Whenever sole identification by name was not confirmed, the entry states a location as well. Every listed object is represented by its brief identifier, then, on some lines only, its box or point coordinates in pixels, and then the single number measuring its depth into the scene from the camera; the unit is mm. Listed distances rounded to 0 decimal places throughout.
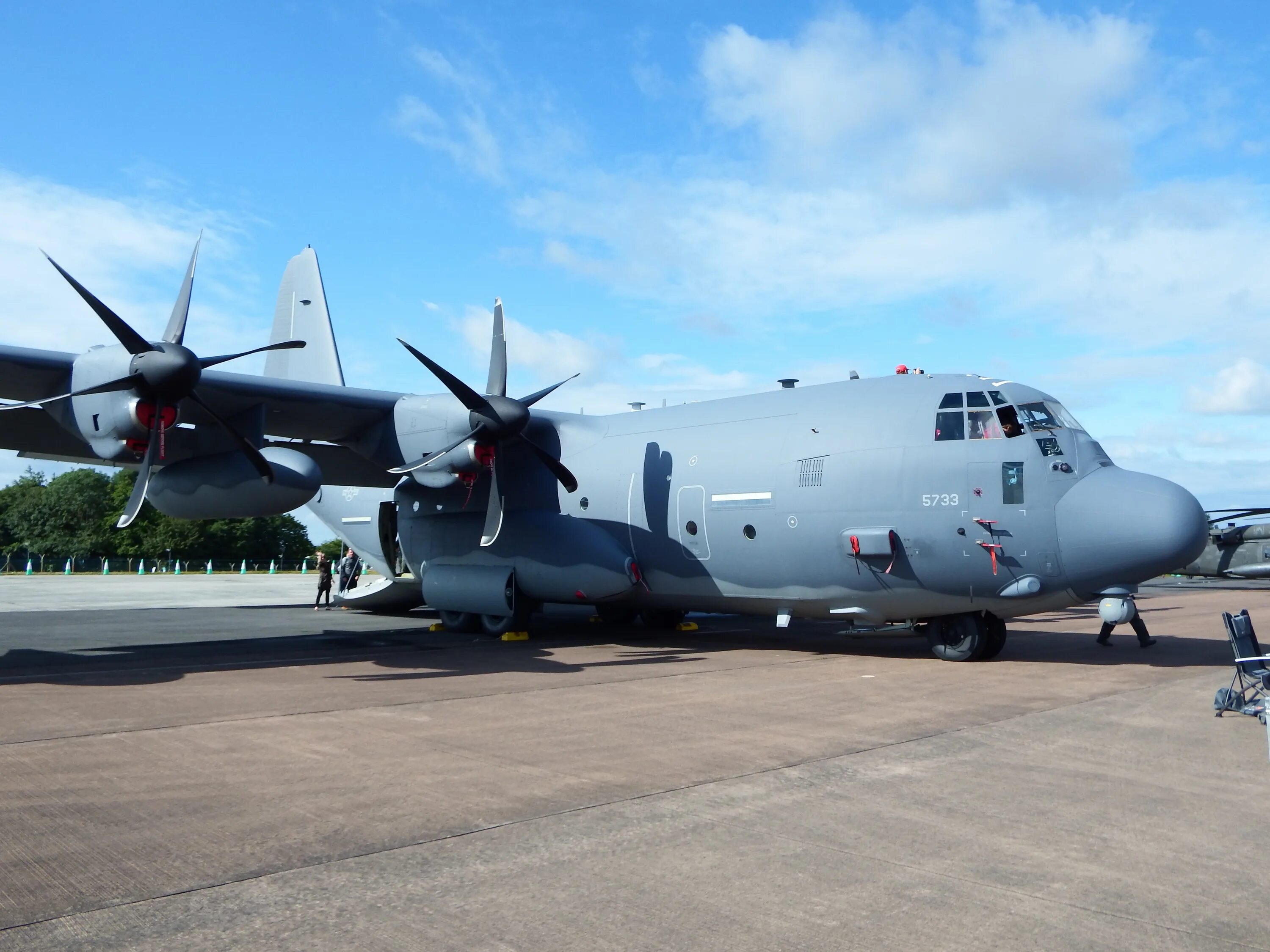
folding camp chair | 8578
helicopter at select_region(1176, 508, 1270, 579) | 36125
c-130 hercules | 12047
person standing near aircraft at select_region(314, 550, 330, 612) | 27016
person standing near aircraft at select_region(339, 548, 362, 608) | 25484
